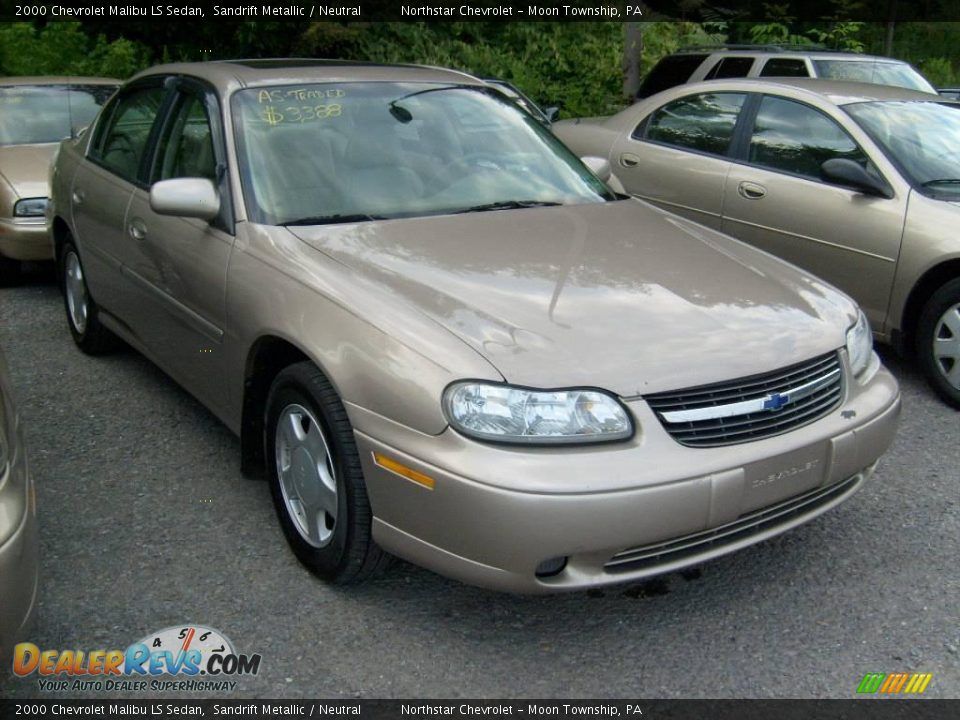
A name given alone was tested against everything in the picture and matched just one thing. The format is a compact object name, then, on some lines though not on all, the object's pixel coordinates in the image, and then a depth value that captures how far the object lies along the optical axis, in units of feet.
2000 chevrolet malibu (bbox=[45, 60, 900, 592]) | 9.29
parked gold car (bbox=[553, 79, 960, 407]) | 17.15
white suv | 33.76
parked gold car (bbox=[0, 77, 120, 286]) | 23.43
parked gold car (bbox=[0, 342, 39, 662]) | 7.88
